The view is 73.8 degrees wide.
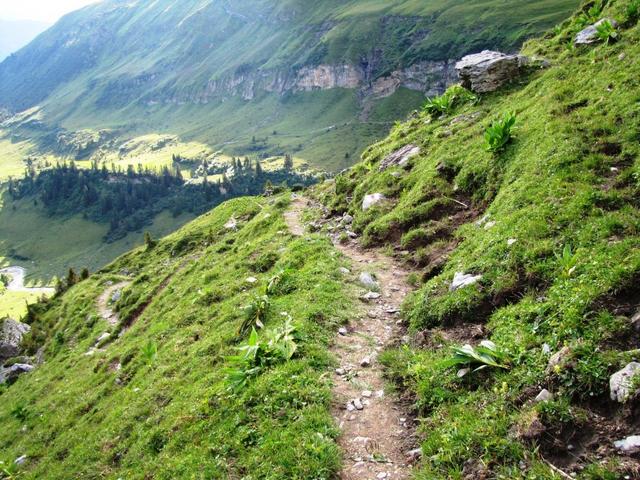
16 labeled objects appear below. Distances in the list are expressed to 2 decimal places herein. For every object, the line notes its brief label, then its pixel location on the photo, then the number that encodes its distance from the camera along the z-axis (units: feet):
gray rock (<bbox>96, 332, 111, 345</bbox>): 109.40
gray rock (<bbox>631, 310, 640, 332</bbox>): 27.55
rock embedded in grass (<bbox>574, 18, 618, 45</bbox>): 75.71
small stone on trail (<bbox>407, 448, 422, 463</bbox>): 29.76
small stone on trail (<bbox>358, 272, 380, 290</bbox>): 55.98
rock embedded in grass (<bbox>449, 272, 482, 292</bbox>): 42.45
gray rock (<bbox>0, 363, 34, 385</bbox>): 130.68
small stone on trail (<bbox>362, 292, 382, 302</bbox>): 53.47
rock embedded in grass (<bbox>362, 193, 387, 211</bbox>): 80.47
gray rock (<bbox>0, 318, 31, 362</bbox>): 166.40
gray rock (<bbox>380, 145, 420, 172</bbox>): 88.84
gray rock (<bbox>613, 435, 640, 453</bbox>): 22.53
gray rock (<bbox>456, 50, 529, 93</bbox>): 91.30
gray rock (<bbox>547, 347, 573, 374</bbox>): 27.99
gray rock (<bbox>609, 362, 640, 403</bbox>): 24.35
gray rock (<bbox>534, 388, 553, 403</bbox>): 27.17
